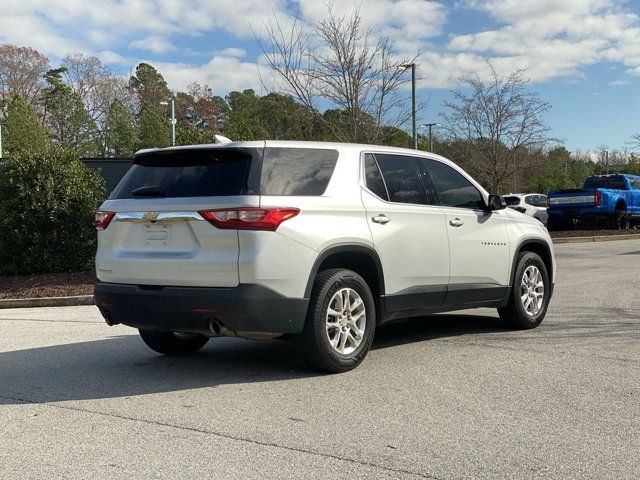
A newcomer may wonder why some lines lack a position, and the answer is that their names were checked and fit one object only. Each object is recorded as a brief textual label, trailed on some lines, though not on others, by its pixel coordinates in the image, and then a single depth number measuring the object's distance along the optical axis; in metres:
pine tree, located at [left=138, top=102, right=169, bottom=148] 49.34
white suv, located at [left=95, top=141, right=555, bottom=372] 5.10
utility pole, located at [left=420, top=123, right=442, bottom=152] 35.77
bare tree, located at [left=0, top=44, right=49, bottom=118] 59.72
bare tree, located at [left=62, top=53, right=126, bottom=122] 62.88
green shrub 13.63
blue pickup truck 23.70
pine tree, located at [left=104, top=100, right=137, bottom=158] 57.88
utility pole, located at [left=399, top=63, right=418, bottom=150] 18.11
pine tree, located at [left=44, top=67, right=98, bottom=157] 53.31
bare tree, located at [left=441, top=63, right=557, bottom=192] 25.27
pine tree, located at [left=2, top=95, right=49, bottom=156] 43.59
